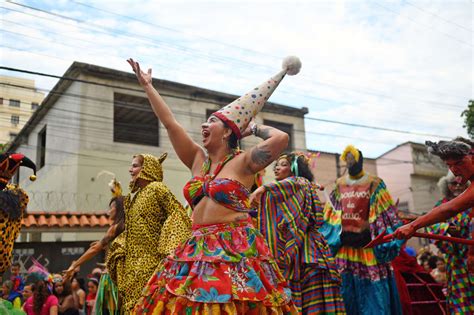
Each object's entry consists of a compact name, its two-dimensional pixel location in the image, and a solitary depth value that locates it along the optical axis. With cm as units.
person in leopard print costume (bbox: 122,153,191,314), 439
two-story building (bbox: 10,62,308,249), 1822
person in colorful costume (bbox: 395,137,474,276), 334
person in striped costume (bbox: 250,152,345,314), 525
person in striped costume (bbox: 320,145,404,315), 584
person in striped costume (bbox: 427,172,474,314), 514
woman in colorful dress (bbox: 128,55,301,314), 277
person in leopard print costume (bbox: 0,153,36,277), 354
